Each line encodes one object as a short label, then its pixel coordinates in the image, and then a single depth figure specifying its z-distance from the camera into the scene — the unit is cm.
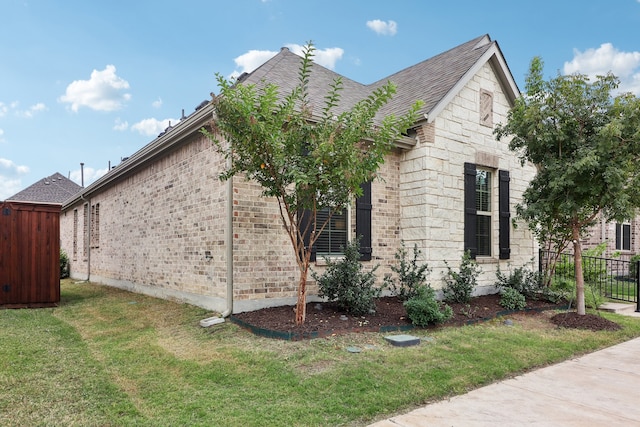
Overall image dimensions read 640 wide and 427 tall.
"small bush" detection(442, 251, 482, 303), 793
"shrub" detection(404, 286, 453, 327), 614
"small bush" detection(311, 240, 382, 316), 648
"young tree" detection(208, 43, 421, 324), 519
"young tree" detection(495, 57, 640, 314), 660
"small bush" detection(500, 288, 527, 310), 788
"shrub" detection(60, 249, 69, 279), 1672
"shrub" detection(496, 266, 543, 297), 873
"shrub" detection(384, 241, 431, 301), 748
